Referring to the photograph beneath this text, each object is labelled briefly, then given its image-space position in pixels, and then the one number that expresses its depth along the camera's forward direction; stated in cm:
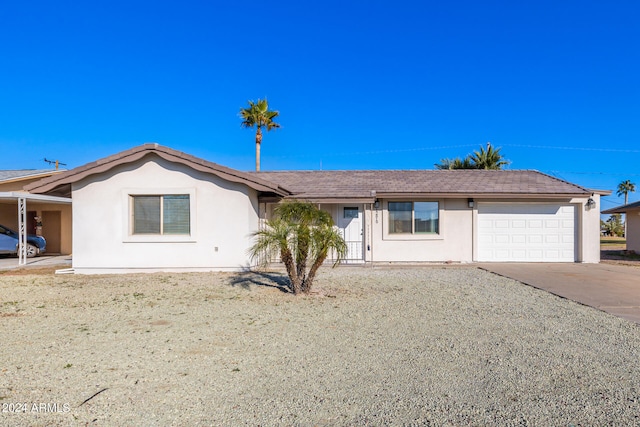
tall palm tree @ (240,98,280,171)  3128
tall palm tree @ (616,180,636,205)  7200
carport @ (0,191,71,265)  1369
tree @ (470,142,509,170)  3312
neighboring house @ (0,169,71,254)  1748
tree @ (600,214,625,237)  4425
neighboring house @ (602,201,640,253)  2034
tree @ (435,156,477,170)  3262
